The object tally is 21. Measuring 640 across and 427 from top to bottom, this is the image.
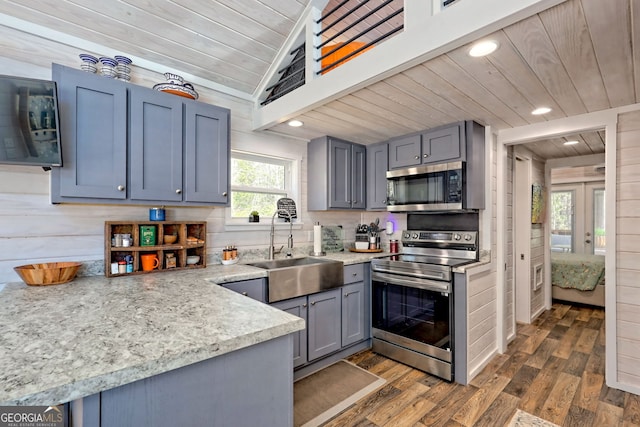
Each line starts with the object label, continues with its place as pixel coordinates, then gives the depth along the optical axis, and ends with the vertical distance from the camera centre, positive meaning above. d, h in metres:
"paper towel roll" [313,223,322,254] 3.17 -0.26
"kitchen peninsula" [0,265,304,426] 0.78 -0.41
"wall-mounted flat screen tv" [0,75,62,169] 1.52 +0.47
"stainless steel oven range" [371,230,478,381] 2.46 -0.78
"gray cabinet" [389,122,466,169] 2.71 +0.65
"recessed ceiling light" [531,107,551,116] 2.38 +0.83
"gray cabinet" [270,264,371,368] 2.46 -0.93
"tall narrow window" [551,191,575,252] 6.31 -0.12
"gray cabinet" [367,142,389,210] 3.36 +0.44
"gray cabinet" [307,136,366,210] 3.18 +0.44
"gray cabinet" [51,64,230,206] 1.75 +0.45
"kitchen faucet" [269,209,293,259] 2.87 -0.25
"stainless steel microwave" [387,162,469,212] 2.68 +0.25
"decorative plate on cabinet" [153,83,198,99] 2.15 +0.90
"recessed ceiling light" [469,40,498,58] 1.48 +0.83
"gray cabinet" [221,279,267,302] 2.11 -0.52
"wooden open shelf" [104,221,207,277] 2.03 -0.22
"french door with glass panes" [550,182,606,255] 6.02 -0.08
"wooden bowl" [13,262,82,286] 1.71 -0.34
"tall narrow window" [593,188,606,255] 5.99 -0.14
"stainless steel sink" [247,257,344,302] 2.29 -0.51
